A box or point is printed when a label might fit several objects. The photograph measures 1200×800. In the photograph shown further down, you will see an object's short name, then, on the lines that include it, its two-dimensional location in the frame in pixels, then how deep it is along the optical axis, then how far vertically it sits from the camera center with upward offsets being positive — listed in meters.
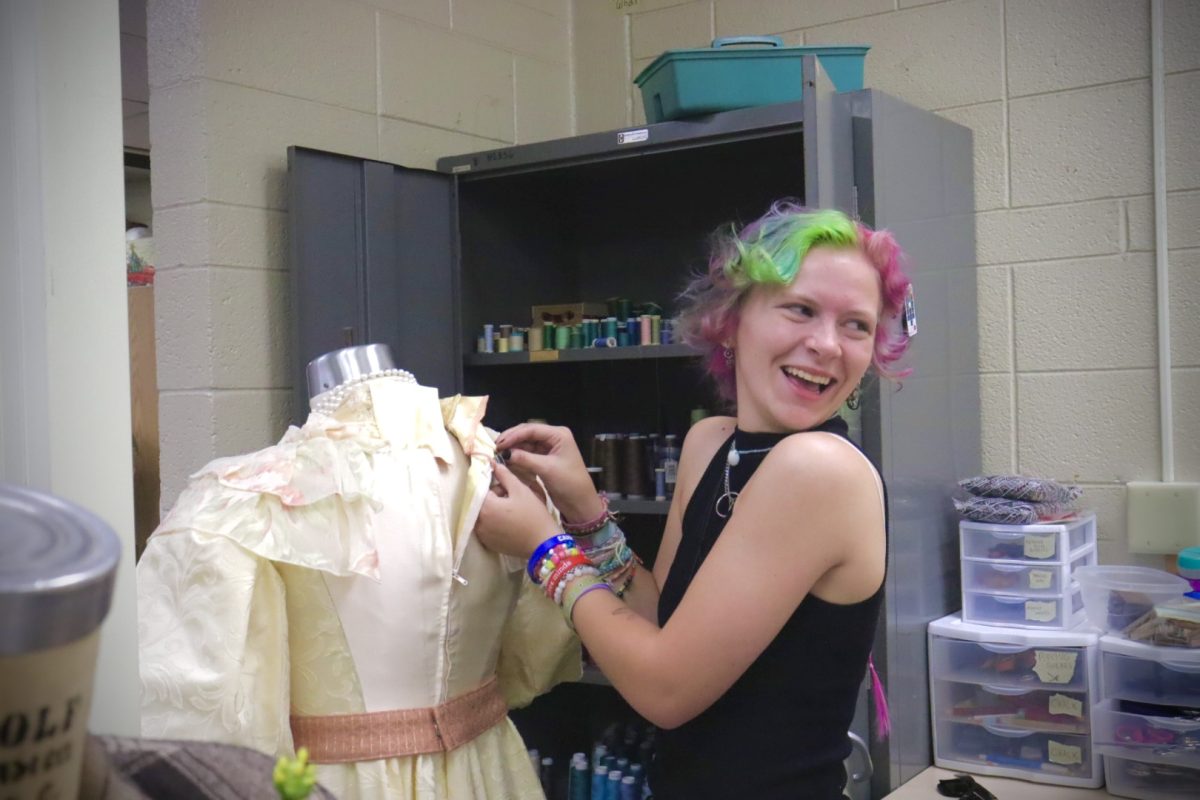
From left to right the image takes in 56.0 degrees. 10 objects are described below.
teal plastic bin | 2.22 +0.60
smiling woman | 1.21 -0.19
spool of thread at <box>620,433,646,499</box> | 2.60 -0.20
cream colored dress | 1.25 -0.24
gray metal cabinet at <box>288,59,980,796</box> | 2.20 +0.29
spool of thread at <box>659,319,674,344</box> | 2.49 +0.10
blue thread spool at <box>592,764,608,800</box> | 2.51 -0.89
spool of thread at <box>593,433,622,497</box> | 2.61 -0.19
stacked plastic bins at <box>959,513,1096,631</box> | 2.23 -0.41
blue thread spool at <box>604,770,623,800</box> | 2.49 -0.89
